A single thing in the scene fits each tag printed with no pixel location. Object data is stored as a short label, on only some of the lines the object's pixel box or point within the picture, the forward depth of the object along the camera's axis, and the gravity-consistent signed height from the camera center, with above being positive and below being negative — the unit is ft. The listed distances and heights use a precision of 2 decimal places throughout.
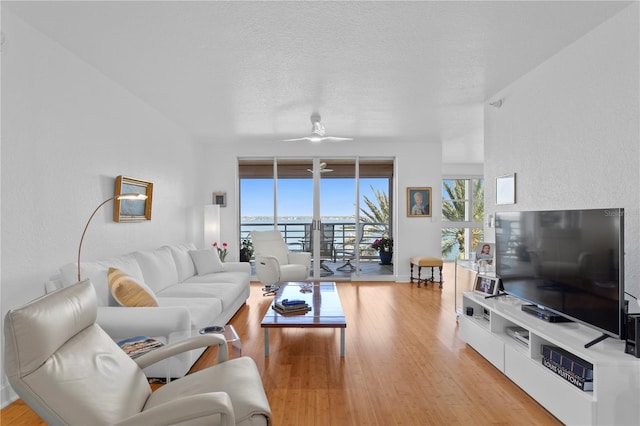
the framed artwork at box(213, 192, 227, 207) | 22.81 +1.13
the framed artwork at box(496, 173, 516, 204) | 12.18 +1.06
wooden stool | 21.09 -2.50
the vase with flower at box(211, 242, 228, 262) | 21.27 -2.09
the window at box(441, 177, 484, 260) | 31.53 +0.31
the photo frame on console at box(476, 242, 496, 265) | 12.92 -1.13
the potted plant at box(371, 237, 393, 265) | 23.95 -1.84
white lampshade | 20.71 -0.33
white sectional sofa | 8.61 -2.48
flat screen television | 6.89 -0.93
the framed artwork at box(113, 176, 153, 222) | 12.42 +0.43
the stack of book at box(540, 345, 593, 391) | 6.84 -2.86
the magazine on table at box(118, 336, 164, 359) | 7.20 -2.66
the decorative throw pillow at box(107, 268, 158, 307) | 9.38 -1.96
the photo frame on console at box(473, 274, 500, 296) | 11.11 -2.02
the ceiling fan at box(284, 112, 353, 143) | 15.83 +3.82
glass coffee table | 10.17 -2.87
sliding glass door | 23.44 +1.02
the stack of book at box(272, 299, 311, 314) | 11.22 -2.75
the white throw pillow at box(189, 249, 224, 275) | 16.39 -2.04
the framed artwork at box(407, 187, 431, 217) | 22.74 +1.10
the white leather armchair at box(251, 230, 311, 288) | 18.20 -2.28
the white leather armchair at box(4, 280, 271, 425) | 4.38 -2.24
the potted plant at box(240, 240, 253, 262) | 23.54 -2.18
